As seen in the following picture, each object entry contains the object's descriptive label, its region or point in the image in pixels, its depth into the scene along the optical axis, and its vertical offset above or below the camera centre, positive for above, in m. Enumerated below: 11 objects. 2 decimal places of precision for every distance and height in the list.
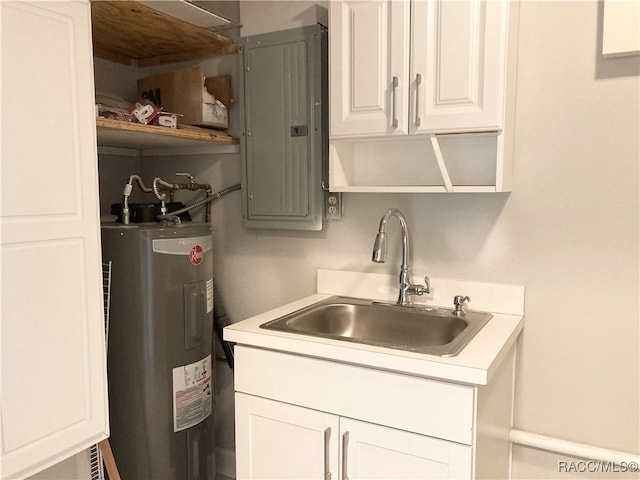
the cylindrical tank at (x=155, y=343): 1.75 -0.52
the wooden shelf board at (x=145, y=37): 1.71 +0.60
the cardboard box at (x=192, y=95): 2.00 +0.40
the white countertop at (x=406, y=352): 1.27 -0.40
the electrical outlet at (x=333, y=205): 1.95 -0.04
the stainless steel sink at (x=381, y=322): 1.66 -0.42
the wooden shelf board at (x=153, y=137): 1.67 +0.21
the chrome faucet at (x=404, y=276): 1.75 -0.28
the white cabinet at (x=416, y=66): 1.46 +0.38
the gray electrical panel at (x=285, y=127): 1.91 +0.25
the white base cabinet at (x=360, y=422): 1.29 -0.61
